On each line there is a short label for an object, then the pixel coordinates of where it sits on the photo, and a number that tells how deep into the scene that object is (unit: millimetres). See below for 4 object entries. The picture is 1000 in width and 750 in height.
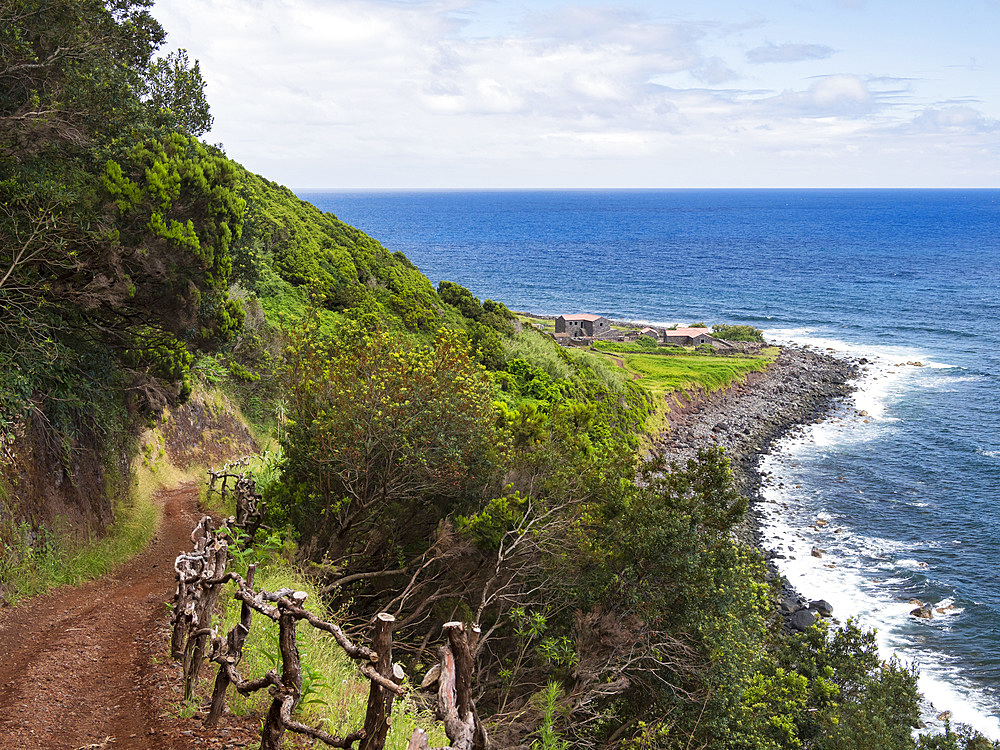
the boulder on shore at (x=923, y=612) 32625
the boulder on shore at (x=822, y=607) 32912
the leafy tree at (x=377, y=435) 14438
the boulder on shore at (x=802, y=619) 31312
